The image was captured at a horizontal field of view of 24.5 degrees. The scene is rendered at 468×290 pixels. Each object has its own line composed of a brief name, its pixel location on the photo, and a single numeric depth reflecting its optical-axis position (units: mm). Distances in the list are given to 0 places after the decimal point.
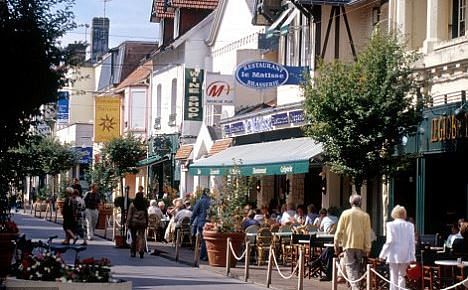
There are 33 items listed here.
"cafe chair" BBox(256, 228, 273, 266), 26844
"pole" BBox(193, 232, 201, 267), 26438
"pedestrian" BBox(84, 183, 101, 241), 34562
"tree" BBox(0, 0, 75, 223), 16109
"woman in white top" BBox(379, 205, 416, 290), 17609
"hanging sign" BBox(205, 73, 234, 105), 38250
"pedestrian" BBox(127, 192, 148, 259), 28125
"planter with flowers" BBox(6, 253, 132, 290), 14680
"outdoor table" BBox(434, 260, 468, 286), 17781
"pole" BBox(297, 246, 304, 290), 19178
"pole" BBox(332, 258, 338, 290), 17844
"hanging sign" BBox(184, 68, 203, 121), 42688
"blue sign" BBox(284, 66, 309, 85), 31172
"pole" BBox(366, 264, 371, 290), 16641
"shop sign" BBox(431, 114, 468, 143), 23188
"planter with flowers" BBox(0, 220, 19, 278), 20114
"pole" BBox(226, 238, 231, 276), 23917
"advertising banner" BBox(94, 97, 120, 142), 54803
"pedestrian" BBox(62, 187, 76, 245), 30436
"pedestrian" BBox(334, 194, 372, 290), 18656
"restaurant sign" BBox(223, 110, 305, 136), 32416
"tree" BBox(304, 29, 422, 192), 23094
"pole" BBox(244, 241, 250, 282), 22247
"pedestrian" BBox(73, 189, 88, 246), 31745
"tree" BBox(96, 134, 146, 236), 43812
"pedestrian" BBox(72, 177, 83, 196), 35062
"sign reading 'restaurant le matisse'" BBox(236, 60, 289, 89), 30984
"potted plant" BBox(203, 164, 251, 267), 25641
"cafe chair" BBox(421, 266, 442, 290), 18484
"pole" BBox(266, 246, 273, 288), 20823
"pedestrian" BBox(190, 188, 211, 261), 27609
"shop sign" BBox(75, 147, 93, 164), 65688
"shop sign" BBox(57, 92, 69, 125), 69338
